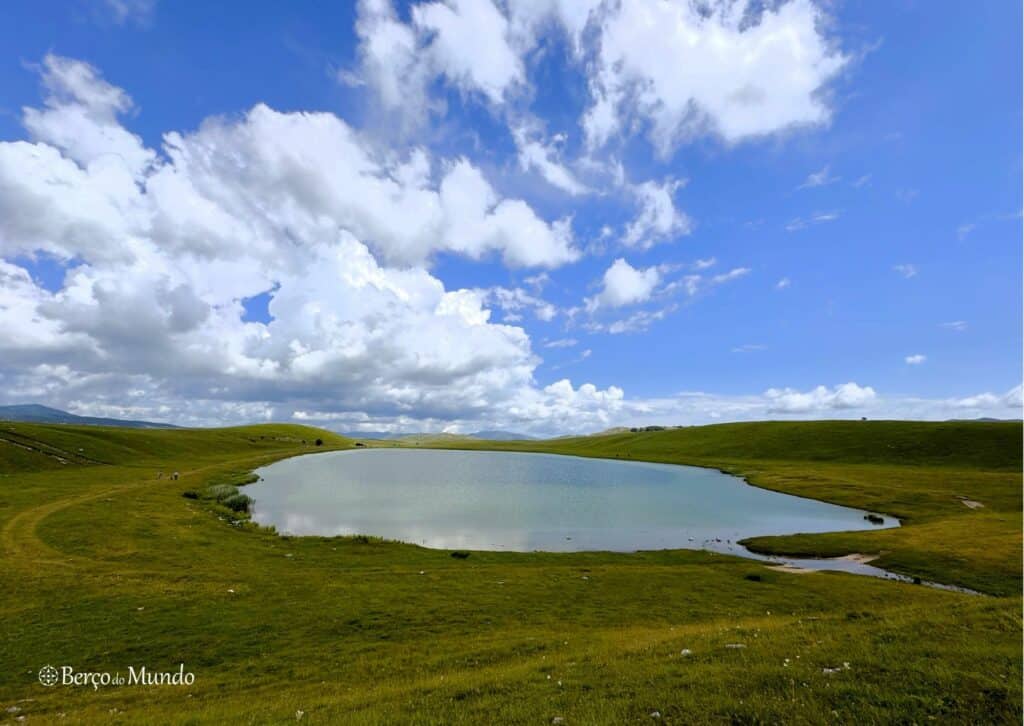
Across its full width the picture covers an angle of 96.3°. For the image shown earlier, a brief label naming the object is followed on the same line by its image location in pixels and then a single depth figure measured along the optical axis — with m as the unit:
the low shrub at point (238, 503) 62.88
